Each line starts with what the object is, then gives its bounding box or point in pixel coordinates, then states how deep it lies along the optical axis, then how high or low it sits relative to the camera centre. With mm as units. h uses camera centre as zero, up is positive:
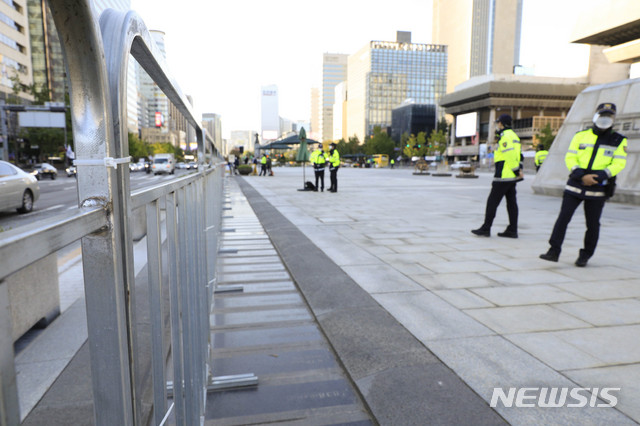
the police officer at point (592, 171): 4996 -143
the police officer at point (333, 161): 15164 -109
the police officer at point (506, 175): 6820 -255
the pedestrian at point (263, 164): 32172 -483
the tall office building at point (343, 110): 190488 +20686
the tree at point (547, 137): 61903 +3124
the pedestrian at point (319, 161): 16141 -119
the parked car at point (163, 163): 43625 -593
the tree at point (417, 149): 94906 +1981
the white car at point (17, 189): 8843 -798
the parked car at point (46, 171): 35188 -1137
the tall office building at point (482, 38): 155875 +43347
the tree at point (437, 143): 91938 +3183
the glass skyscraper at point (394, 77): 151750 +28293
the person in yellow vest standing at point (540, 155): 20562 +169
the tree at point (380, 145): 99812 +2927
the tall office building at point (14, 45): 52812 +14762
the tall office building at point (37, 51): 62844 +15237
